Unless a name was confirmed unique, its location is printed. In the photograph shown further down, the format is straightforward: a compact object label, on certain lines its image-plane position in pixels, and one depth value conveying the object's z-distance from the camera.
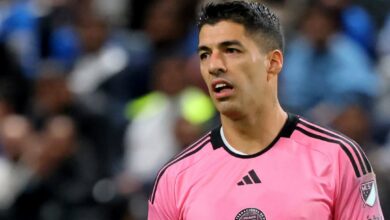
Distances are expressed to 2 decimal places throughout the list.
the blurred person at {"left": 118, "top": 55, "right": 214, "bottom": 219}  17.28
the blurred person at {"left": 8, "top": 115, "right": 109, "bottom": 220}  17.37
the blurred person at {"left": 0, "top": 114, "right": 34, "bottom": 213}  18.14
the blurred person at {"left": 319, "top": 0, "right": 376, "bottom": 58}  19.53
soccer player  9.58
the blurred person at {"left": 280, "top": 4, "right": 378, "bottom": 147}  18.11
